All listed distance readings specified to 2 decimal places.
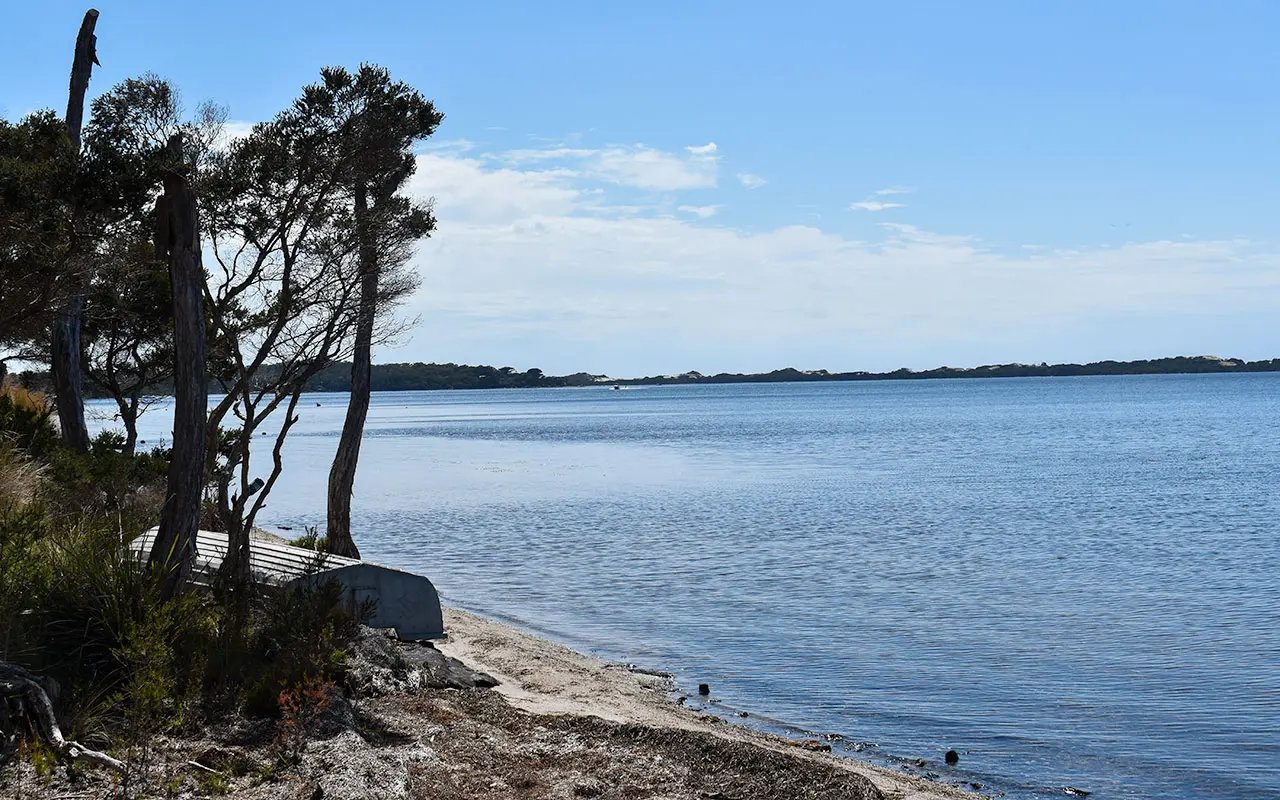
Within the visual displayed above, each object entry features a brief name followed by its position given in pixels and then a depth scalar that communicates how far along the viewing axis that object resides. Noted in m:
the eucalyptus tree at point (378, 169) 13.28
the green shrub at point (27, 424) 19.19
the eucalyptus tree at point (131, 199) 11.73
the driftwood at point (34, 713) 6.82
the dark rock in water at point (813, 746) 10.23
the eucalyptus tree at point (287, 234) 12.21
